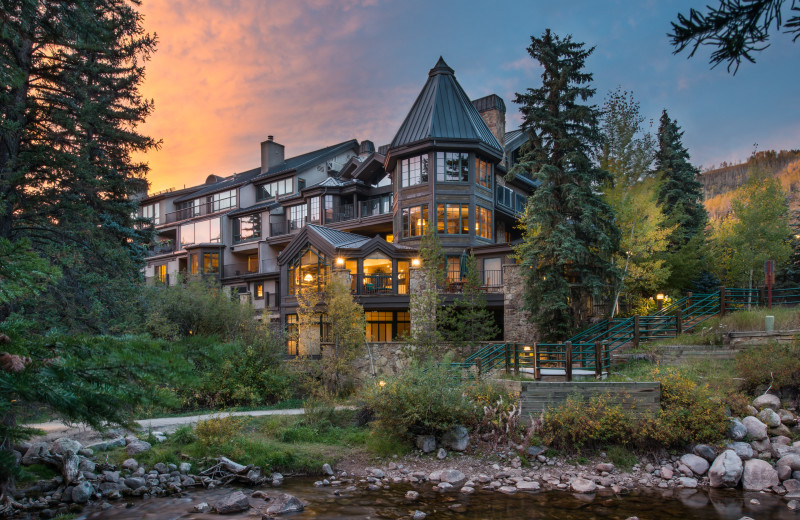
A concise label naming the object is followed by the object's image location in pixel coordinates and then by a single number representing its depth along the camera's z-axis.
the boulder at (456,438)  15.30
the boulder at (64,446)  13.74
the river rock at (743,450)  13.37
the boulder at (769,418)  14.20
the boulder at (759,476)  12.53
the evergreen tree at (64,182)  14.41
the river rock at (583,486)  12.74
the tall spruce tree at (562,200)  21.50
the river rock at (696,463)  13.33
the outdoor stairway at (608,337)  17.02
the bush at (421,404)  15.40
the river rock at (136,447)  14.70
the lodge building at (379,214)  31.22
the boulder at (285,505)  11.77
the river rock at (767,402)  14.79
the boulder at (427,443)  15.49
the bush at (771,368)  15.18
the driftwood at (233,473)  14.20
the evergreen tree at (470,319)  23.55
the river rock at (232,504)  11.80
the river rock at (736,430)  13.84
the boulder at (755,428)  13.75
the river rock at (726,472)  12.79
